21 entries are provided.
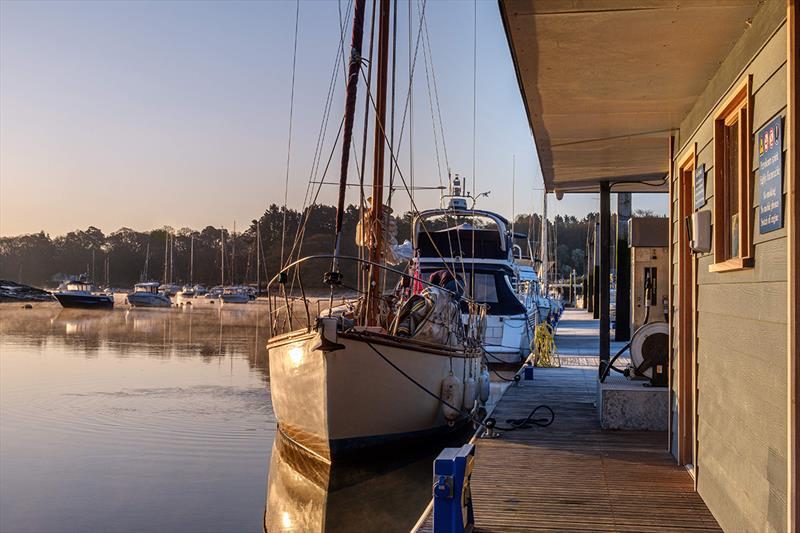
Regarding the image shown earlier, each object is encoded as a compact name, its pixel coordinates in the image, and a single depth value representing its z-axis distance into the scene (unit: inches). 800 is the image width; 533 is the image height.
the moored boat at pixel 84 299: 3329.2
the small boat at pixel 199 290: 5078.7
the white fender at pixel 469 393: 522.9
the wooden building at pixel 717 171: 167.9
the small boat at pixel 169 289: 4904.3
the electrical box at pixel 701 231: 241.3
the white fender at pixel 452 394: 493.4
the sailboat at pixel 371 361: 420.8
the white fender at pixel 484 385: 588.4
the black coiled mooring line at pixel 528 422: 423.2
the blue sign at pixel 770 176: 165.0
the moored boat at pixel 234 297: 4121.1
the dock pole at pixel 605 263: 515.5
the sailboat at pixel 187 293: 4859.7
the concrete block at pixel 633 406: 397.4
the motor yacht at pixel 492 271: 895.1
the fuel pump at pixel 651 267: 498.9
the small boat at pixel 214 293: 4752.7
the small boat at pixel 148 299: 3577.8
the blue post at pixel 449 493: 214.5
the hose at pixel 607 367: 435.8
